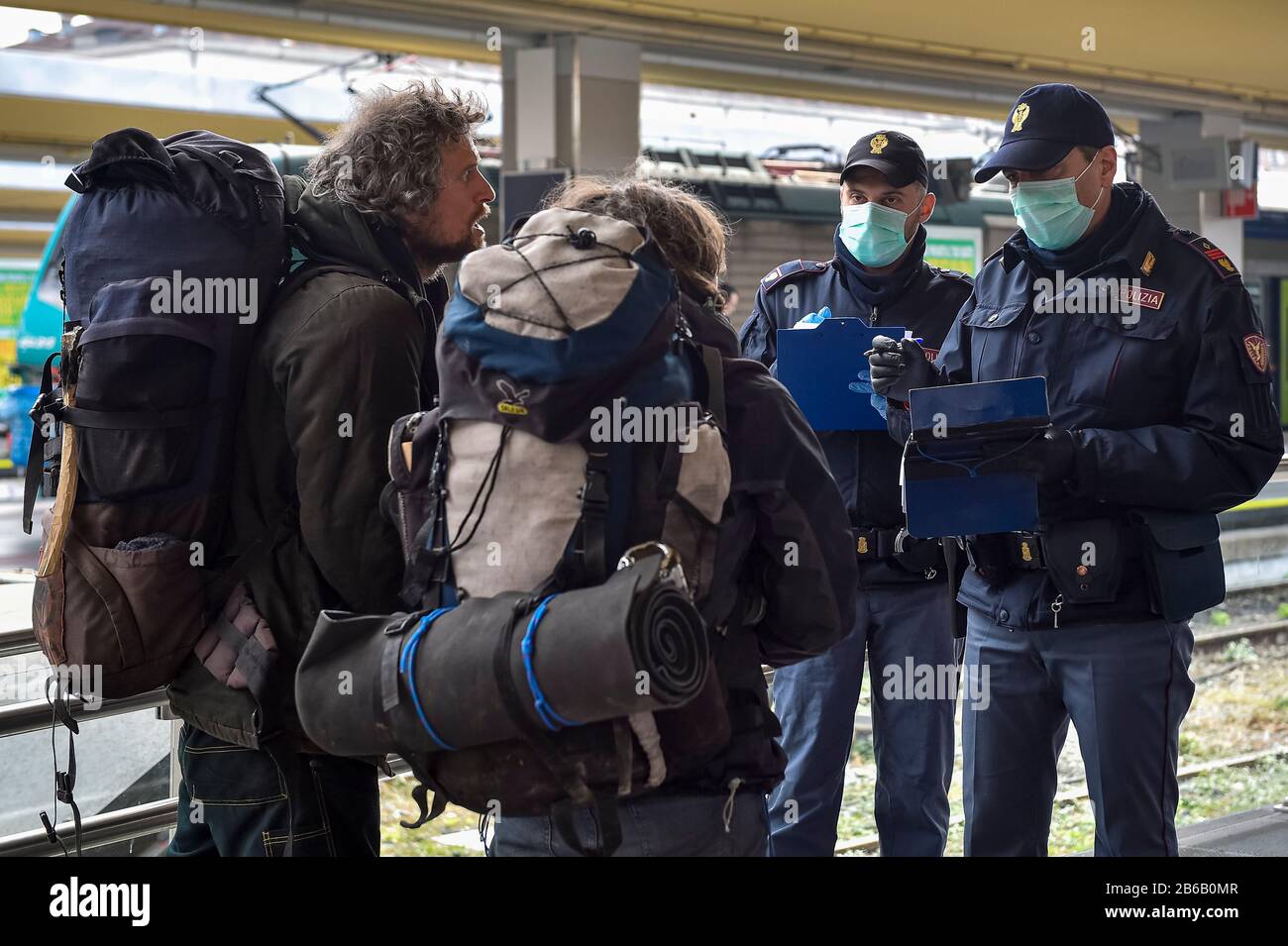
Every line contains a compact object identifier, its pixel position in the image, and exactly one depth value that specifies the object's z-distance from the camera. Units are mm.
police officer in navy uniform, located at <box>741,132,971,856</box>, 3555
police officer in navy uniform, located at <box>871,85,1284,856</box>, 2869
